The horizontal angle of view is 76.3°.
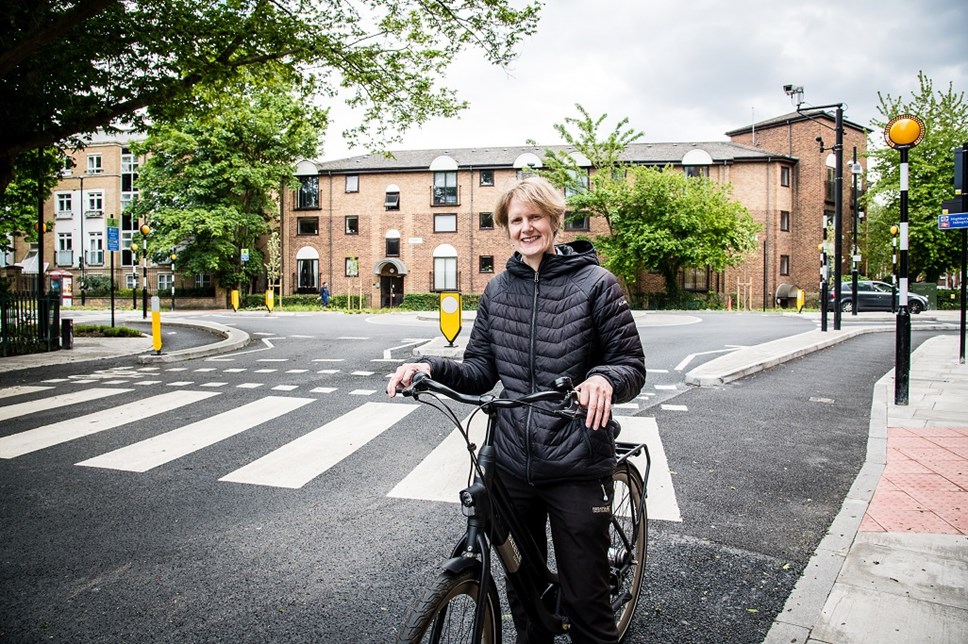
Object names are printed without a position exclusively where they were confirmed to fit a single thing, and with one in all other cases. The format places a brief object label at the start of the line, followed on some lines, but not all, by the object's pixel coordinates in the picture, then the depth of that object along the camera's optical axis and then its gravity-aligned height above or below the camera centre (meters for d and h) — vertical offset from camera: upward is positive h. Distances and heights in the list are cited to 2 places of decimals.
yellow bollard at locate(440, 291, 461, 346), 12.95 -0.28
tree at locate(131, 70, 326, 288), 38.72 +7.51
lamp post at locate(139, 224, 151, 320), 25.40 +2.84
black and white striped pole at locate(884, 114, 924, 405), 7.54 +0.60
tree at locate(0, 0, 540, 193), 10.99 +4.68
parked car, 31.58 +0.04
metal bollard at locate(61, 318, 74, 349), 14.43 -0.80
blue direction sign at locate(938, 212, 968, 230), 9.15 +1.18
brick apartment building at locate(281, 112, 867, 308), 39.50 +5.87
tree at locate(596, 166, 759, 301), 33.75 +4.06
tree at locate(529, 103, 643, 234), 36.38 +8.30
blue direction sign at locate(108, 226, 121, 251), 24.00 +2.45
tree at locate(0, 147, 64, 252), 14.04 +3.10
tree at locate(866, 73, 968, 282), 34.72 +7.20
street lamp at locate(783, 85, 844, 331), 17.53 +2.93
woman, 2.19 -0.27
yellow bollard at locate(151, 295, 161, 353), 12.79 -0.51
